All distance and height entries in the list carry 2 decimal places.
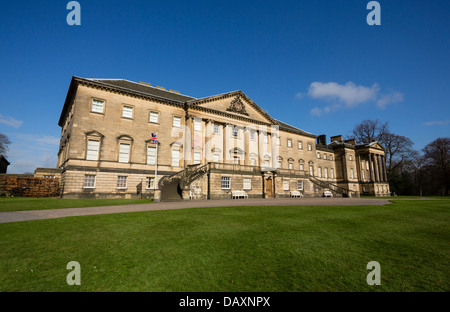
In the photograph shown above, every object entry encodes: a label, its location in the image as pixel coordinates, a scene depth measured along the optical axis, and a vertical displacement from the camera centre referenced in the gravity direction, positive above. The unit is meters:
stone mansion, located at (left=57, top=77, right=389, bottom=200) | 24.58 +5.74
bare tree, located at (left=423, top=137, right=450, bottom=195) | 51.41 +5.75
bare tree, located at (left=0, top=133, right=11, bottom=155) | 55.25 +11.66
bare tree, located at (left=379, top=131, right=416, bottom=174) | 56.69 +11.02
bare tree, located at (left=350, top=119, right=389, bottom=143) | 58.75 +15.08
